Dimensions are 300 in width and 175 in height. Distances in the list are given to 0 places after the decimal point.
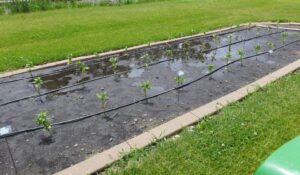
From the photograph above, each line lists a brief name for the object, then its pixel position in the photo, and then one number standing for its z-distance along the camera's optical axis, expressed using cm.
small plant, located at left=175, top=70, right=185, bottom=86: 587
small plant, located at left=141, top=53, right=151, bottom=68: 749
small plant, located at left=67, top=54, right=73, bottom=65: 764
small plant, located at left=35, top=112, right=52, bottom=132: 442
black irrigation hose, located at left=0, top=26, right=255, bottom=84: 661
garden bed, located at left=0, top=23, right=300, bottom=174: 421
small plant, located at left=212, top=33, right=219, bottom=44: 946
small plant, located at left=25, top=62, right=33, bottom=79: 704
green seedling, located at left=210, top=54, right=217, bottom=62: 769
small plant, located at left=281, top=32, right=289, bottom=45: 914
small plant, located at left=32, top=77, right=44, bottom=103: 577
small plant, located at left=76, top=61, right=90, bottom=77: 680
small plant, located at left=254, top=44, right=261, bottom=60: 787
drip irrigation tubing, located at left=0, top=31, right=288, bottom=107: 555
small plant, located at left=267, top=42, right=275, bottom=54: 828
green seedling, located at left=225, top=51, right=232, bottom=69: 712
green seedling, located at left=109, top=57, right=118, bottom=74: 705
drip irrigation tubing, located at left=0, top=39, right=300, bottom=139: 432
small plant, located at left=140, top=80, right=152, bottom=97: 542
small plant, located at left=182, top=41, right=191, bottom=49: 901
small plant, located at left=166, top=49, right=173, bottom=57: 812
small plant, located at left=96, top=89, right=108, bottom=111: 504
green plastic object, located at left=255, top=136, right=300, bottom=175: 202
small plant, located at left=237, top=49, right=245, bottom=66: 718
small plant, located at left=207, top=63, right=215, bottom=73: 657
